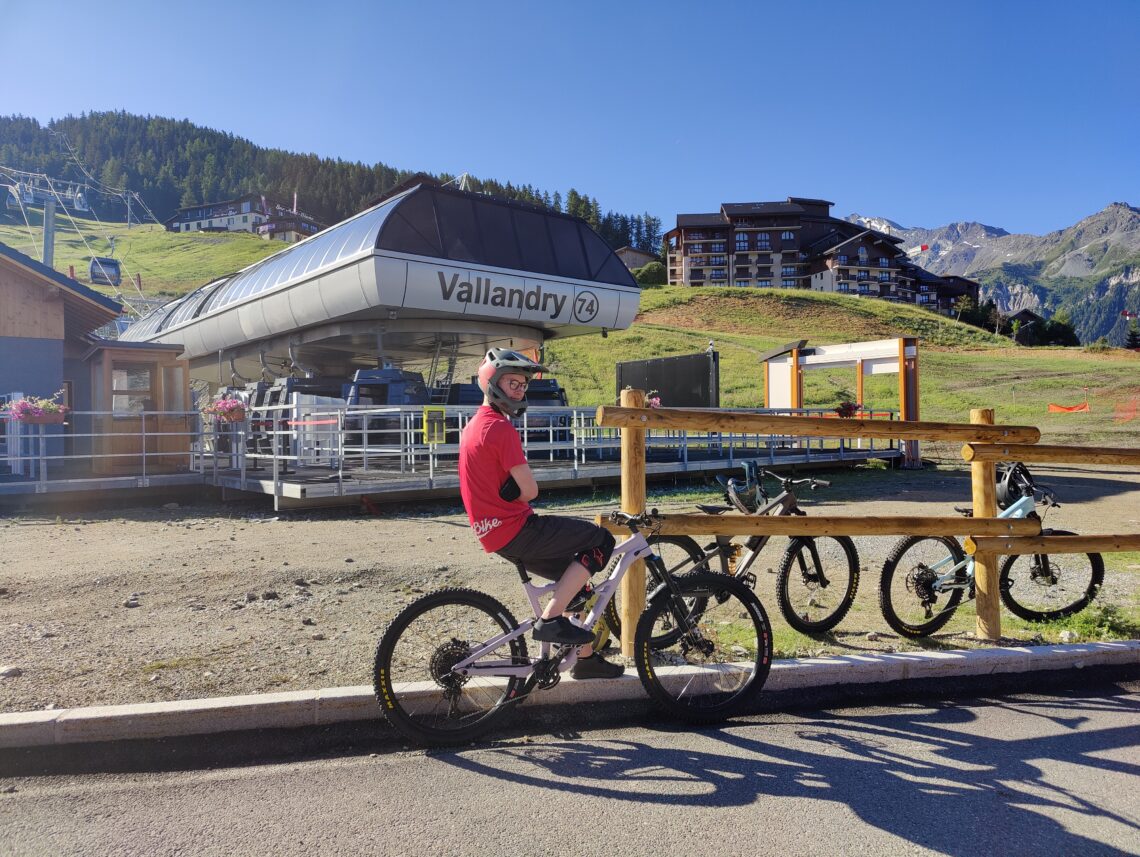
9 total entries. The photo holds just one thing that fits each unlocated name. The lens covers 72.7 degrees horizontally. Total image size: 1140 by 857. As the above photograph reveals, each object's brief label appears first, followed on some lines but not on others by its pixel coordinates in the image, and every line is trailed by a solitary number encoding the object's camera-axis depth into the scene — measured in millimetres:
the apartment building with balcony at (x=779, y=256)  103625
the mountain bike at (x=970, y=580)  5223
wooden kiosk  17641
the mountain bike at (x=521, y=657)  3646
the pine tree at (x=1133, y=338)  63275
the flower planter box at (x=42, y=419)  13852
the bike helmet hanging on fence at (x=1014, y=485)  5809
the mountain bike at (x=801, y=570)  5109
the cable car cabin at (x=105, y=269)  59300
